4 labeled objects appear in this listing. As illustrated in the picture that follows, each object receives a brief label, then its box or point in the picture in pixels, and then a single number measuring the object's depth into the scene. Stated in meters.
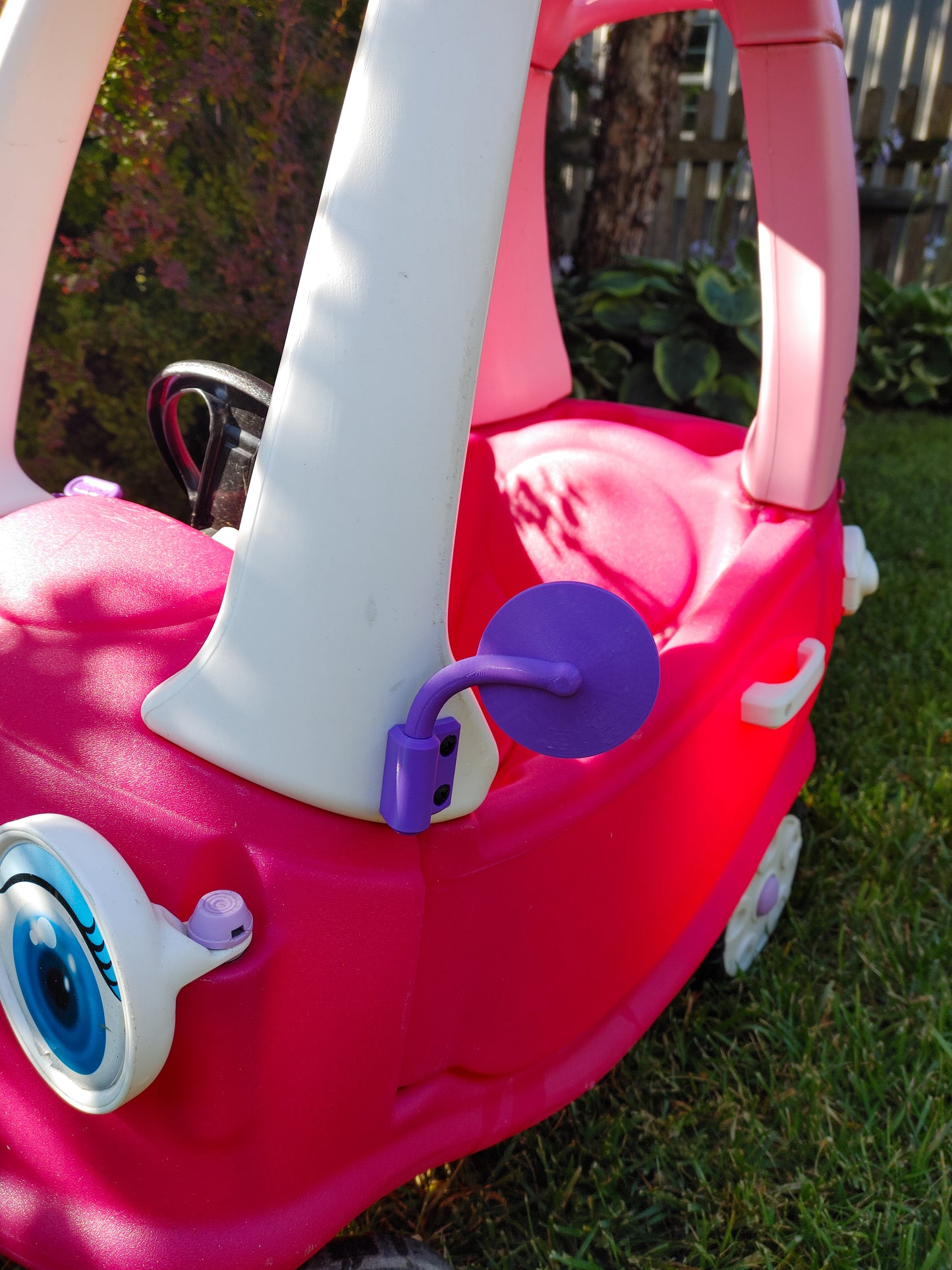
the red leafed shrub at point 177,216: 1.69
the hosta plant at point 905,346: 4.52
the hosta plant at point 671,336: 3.15
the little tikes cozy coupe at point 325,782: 0.67
